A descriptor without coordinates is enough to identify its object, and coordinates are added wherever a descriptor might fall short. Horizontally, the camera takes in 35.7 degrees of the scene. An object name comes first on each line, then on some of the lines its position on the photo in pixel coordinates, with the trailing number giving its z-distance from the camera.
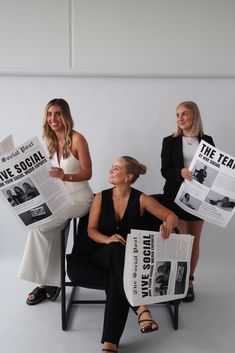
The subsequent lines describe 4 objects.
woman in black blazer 2.36
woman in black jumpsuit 1.97
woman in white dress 2.34
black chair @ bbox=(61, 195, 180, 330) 2.08
